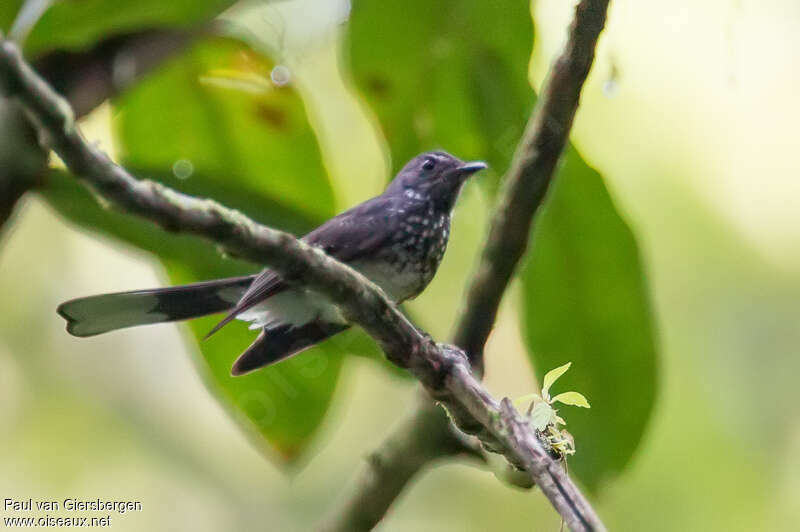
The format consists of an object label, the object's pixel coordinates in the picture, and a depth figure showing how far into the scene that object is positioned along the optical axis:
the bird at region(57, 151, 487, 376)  5.51
